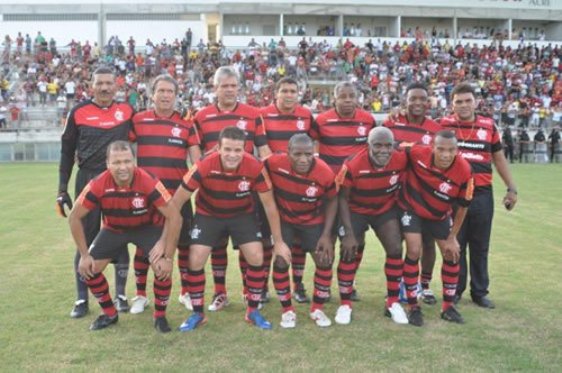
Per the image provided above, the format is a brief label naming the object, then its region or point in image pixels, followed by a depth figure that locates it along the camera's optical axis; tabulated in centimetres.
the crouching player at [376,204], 528
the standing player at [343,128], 588
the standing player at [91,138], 555
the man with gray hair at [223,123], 572
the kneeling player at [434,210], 532
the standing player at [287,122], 592
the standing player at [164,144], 562
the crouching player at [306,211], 525
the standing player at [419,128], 574
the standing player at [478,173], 583
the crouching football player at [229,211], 509
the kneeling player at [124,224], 498
